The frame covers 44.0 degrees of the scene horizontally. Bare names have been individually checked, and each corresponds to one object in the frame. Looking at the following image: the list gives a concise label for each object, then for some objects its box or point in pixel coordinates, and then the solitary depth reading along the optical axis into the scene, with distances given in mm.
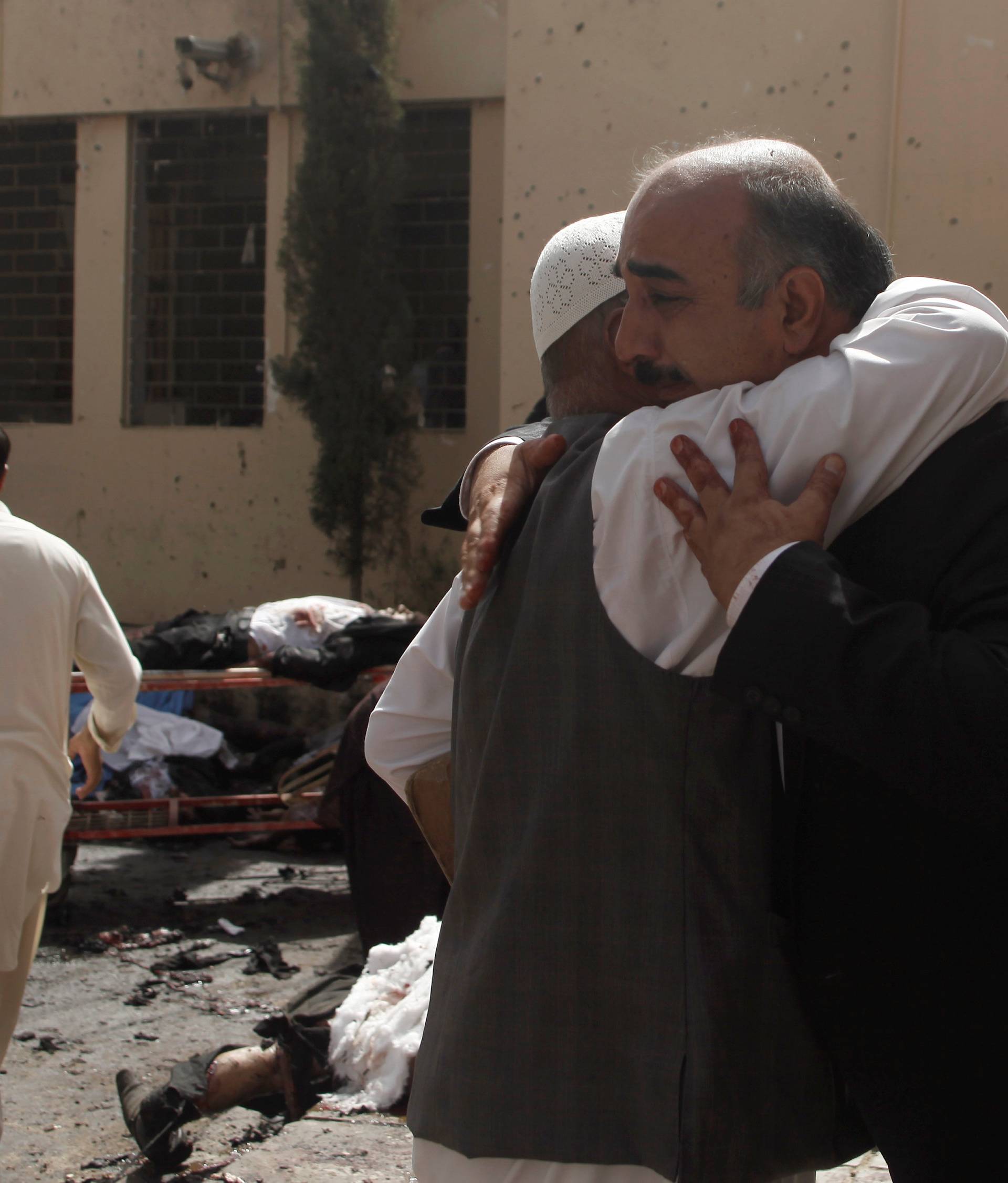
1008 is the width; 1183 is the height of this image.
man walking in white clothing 3656
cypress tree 8406
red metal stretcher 6250
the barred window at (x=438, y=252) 9219
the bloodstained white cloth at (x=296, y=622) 6555
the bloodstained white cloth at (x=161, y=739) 7117
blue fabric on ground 7727
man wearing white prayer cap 1229
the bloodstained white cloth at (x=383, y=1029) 3643
